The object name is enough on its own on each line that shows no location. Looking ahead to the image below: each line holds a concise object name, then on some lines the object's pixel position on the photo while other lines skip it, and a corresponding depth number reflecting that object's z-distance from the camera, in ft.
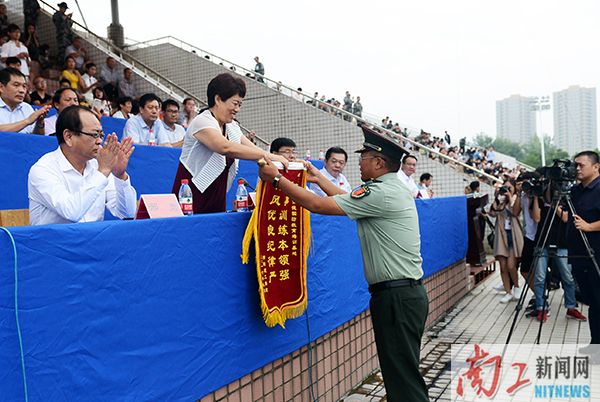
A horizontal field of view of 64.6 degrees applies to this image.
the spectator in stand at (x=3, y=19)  33.47
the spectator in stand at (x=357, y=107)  49.27
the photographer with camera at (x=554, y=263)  17.44
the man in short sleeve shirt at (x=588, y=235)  14.02
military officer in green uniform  8.07
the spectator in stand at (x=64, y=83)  27.17
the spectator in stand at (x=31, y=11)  40.73
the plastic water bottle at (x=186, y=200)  8.34
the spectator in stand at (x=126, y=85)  36.38
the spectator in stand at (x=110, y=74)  35.81
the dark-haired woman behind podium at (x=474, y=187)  28.99
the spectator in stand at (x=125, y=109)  23.27
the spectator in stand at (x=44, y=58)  34.58
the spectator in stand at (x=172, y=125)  18.65
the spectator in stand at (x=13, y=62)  22.62
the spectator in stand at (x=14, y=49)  28.27
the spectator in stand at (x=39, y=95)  21.18
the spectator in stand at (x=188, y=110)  26.66
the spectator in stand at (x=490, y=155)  69.58
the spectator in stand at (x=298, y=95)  40.00
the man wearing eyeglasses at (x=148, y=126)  17.53
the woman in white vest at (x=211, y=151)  8.86
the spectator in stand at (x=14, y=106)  13.00
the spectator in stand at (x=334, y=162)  15.51
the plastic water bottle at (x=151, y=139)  18.17
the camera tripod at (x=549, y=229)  13.85
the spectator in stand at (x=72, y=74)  28.42
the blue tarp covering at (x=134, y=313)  4.72
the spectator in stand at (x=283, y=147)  13.54
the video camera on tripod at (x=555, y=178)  14.08
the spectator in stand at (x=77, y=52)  35.37
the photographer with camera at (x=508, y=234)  20.94
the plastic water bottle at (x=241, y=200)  9.10
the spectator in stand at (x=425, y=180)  28.14
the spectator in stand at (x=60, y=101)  14.75
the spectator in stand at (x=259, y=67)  46.59
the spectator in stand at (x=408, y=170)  22.07
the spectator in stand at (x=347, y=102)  50.52
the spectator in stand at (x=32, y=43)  34.14
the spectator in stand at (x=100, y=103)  23.42
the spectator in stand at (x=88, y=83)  28.42
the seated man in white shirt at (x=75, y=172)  6.76
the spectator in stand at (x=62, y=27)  38.40
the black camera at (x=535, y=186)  15.47
